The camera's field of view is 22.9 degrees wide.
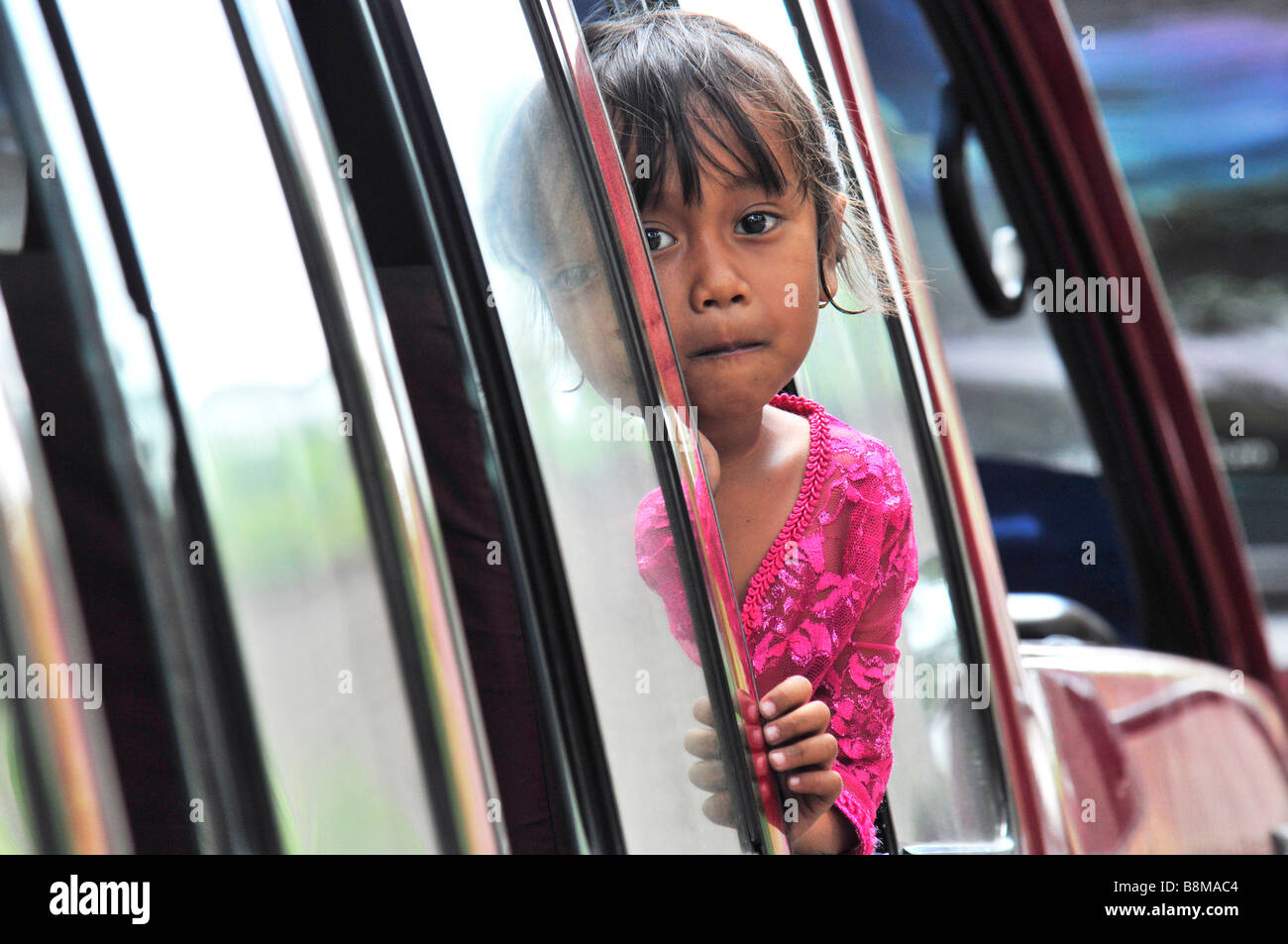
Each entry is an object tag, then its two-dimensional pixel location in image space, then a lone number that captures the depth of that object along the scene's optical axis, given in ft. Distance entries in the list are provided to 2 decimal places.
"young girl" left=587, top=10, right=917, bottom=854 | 4.62
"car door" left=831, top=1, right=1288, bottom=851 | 5.95
